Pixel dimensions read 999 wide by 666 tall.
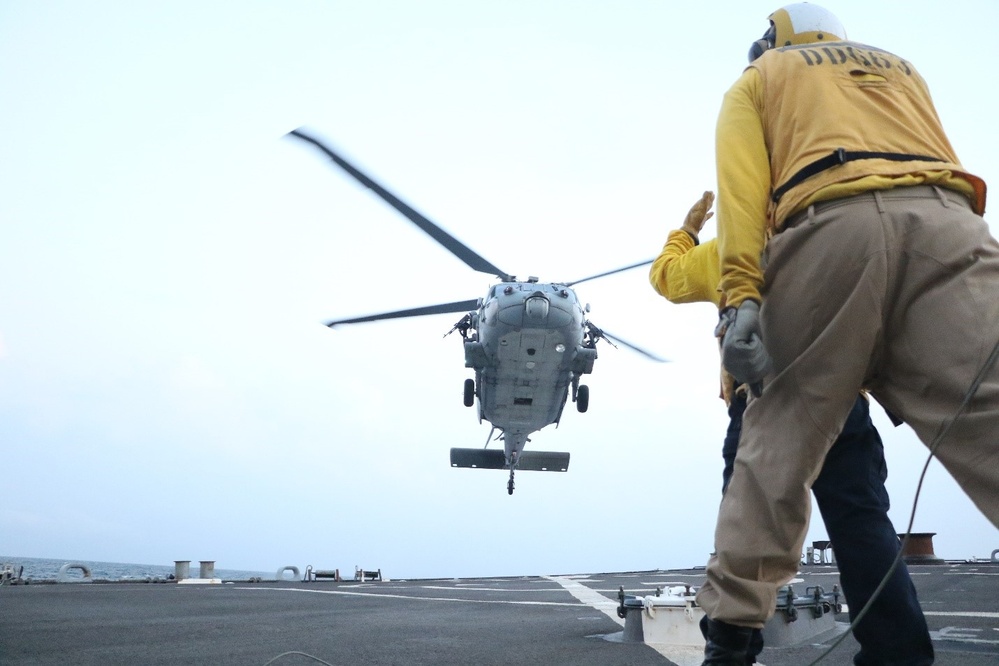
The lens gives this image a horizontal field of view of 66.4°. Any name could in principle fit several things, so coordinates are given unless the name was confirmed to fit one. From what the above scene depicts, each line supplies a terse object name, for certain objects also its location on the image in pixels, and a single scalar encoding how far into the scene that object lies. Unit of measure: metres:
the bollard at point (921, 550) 15.04
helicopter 17.20
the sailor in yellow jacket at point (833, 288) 2.17
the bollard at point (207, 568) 16.12
